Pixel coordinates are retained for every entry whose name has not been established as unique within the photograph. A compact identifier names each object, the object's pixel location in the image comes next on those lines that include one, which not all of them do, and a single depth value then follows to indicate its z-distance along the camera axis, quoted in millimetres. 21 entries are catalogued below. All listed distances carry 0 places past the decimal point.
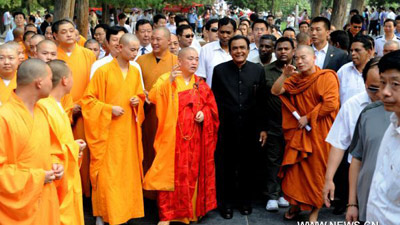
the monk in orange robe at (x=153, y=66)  6016
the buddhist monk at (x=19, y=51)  5588
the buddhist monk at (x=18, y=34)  9117
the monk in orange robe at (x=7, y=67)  5250
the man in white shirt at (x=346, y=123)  3568
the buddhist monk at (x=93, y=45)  7170
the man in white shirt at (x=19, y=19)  11120
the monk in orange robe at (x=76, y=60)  5938
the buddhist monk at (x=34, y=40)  6578
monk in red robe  5441
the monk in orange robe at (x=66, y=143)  3939
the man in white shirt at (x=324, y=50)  6770
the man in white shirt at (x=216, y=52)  6656
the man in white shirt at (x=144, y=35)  7262
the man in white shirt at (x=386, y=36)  9539
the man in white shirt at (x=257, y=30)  8040
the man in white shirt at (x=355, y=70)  5637
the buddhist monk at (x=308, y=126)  5391
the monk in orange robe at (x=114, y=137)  5340
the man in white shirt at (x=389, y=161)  2666
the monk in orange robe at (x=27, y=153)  3475
